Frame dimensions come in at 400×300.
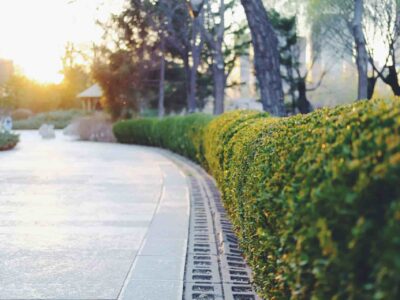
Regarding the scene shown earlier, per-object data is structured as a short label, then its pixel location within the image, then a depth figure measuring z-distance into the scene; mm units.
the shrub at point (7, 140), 17664
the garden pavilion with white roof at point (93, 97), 39656
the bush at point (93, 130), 28375
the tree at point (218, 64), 17000
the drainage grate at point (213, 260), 3613
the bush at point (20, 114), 46125
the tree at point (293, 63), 26266
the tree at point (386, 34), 13414
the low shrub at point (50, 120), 43250
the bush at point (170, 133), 12500
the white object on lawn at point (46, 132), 29184
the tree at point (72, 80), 50812
